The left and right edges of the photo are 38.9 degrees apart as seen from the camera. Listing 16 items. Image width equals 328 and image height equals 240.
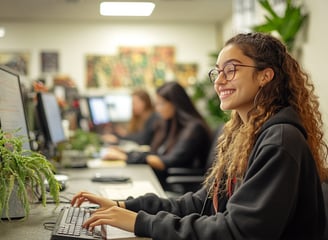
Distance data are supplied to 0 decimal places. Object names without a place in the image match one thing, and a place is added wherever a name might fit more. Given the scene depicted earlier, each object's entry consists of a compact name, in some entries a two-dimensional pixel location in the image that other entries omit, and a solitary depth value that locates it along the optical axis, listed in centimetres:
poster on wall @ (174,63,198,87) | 683
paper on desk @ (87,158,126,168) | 281
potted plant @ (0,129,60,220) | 128
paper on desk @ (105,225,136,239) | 121
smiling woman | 107
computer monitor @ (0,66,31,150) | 150
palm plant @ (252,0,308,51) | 293
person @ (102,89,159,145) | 482
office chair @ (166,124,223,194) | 293
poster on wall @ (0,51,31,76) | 650
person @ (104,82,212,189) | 312
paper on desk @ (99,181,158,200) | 182
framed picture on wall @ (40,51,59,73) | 664
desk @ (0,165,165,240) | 122
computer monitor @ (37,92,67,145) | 238
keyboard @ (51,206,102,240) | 115
